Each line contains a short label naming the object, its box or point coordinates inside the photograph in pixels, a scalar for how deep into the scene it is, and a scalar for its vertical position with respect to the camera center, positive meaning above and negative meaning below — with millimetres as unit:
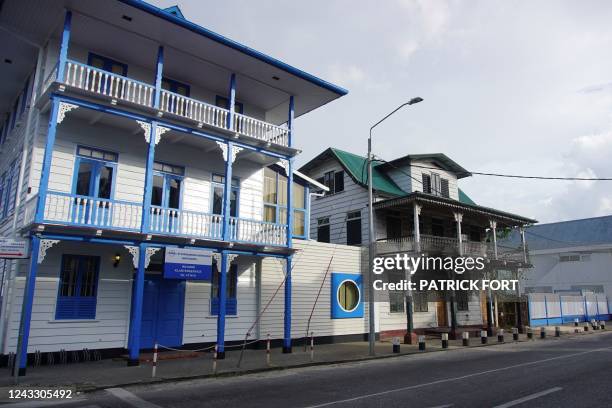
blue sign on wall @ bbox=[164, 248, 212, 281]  14492 +988
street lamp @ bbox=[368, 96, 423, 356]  16078 +2630
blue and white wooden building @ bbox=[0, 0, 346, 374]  13438 +4211
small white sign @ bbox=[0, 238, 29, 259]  10234 +975
